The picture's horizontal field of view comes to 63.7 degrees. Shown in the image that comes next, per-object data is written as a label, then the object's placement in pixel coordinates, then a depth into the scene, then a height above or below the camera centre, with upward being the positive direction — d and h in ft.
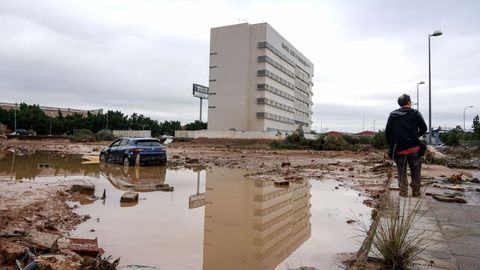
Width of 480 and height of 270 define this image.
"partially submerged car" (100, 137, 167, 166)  59.88 -1.24
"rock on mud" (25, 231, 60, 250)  14.96 -3.89
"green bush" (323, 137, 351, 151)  152.35 +1.36
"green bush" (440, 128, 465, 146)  164.37 +5.67
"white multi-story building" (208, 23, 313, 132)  251.19 +45.09
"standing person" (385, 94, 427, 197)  24.54 +0.51
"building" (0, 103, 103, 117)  408.94 +38.45
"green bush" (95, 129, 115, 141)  198.21 +3.77
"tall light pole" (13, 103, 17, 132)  273.54 +12.50
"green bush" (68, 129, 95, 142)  186.70 +2.86
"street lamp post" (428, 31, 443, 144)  92.19 +13.54
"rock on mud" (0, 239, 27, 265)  13.91 -4.03
